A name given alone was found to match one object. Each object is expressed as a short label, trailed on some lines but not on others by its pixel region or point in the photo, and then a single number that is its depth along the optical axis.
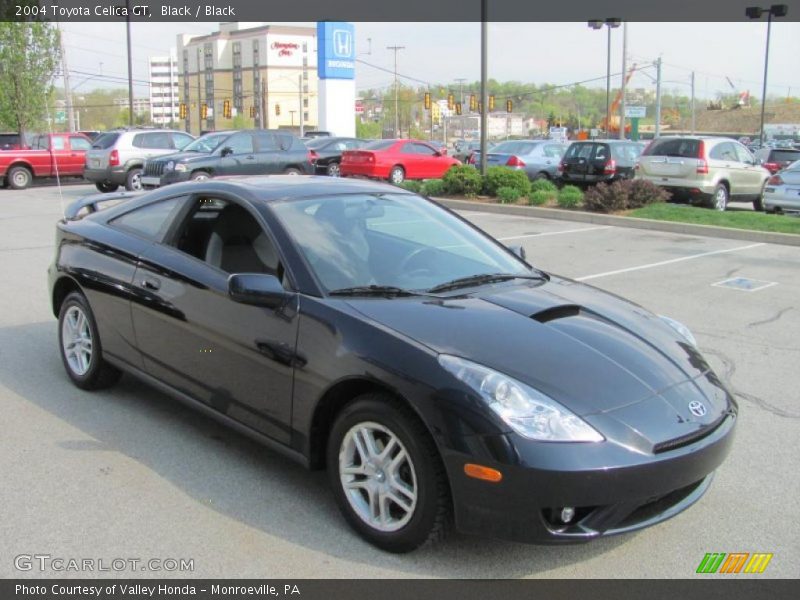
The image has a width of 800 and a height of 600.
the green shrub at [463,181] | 18.67
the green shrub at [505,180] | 18.03
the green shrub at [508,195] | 17.61
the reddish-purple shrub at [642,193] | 15.82
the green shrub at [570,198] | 16.45
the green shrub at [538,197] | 17.08
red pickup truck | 24.34
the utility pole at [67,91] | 39.76
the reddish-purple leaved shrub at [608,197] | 15.62
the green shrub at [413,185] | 20.06
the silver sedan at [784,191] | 16.27
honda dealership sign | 42.84
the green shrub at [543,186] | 18.02
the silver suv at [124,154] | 20.83
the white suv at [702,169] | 16.80
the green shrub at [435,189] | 19.61
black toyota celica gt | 3.03
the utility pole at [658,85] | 61.37
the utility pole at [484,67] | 18.72
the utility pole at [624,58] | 46.18
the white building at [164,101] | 187.62
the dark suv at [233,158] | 18.20
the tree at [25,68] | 30.36
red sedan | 23.28
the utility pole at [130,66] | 35.17
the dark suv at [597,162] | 19.20
